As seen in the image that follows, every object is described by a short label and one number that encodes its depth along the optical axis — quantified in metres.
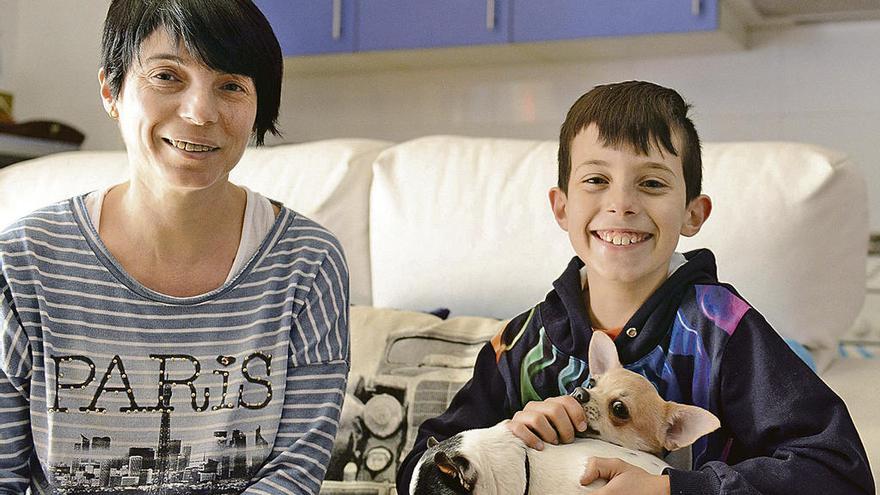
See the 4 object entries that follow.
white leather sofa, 1.60
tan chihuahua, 1.03
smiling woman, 1.17
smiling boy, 1.02
